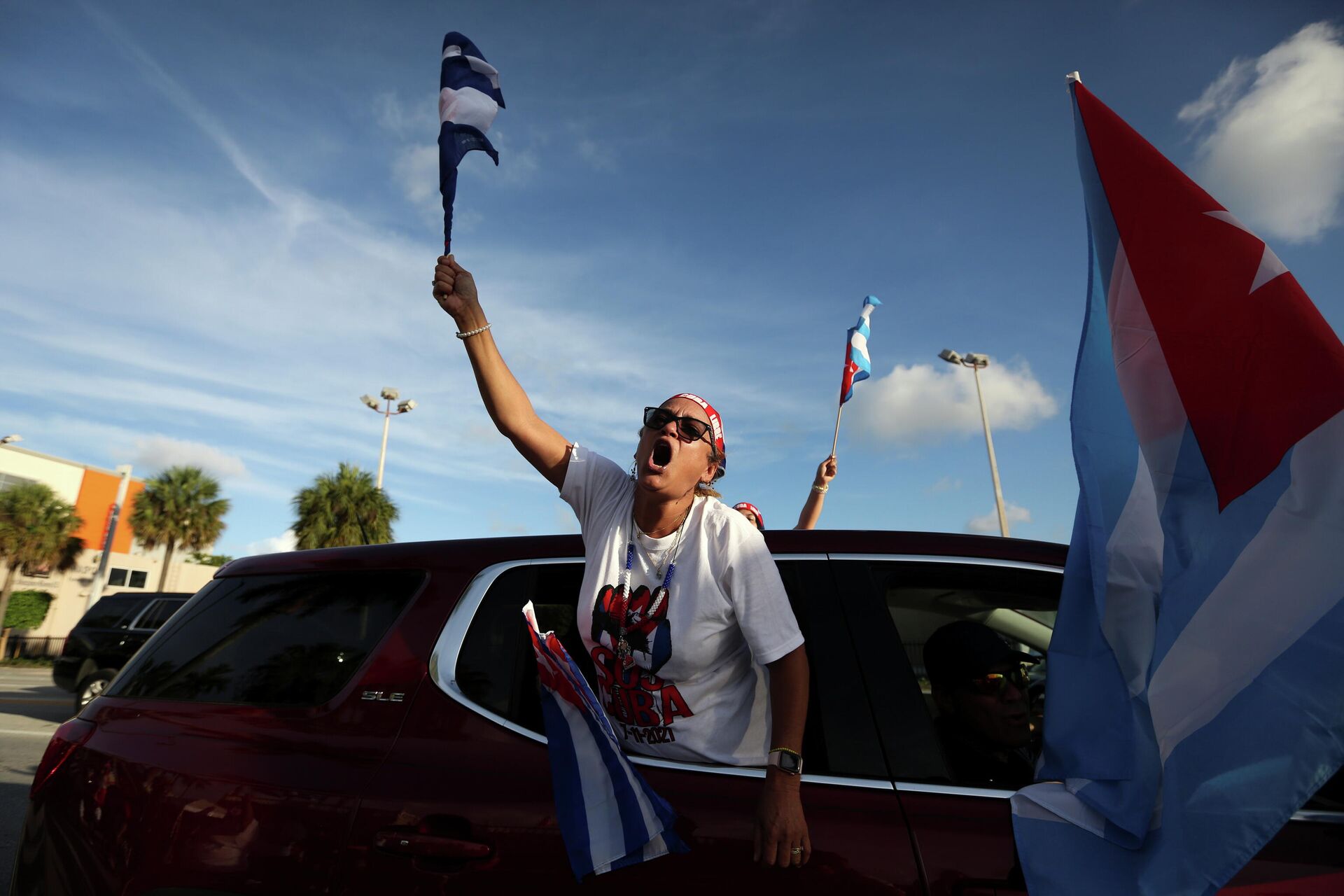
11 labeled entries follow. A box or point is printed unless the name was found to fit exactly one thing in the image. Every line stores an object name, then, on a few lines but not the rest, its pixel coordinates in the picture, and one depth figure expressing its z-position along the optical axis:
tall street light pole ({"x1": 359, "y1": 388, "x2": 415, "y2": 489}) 29.62
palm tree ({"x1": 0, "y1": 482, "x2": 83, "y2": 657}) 27.73
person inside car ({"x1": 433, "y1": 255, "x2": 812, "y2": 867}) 1.70
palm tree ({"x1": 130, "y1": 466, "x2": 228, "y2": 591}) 28.84
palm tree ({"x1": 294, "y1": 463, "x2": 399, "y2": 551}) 25.11
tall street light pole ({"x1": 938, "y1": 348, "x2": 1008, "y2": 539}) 22.56
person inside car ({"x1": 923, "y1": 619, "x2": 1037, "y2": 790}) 1.95
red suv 1.60
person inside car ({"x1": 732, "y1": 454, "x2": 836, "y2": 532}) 4.37
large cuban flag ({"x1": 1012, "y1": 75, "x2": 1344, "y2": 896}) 1.51
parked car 10.92
